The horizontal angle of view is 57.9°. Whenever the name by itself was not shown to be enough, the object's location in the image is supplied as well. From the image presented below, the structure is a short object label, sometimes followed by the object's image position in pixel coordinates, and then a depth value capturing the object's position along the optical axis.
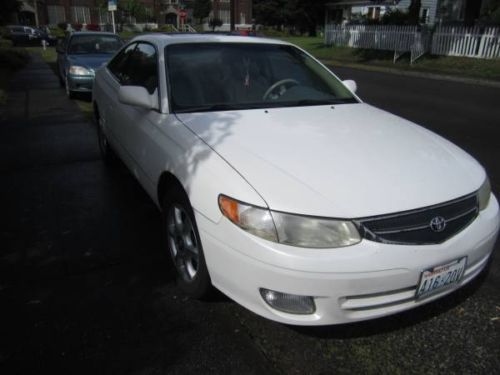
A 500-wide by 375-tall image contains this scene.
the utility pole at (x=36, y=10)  56.52
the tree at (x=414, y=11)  21.53
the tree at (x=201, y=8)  67.56
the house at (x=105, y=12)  58.00
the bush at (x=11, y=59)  16.72
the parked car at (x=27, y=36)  33.16
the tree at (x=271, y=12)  52.84
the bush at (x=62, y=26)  57.23
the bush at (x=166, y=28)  56.17
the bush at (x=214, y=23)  66.81
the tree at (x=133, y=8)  59.62
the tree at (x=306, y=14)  49.66
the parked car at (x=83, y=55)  9.60
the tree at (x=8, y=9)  15.47
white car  2.08
